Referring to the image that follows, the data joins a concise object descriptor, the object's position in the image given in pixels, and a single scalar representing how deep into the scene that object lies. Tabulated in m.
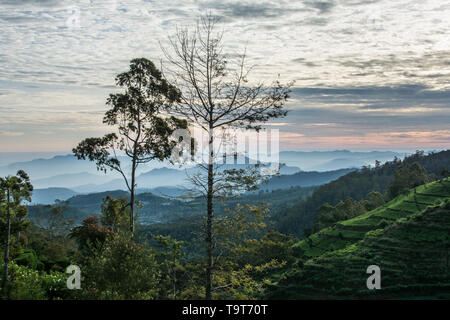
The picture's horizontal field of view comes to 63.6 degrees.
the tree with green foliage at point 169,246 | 28.36
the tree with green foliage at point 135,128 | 24.39
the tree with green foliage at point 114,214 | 29.00
